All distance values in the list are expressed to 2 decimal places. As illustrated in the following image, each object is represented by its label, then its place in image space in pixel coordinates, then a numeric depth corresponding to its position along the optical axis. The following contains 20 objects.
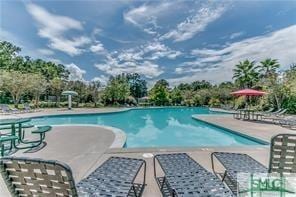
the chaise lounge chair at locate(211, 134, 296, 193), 1.37
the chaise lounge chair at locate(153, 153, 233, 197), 1.27
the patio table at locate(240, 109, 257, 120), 8.16
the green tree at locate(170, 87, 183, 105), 23.08
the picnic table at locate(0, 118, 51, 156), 3.23
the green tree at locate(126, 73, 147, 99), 25.22
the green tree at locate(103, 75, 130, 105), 19.50
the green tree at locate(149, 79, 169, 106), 22.14
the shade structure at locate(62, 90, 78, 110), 14.08
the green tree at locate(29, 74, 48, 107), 13.01
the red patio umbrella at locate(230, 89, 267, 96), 8.38
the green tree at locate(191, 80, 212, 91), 27.31
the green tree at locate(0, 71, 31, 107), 11.74
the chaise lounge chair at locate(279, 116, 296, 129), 5.83
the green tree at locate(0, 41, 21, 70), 15.95
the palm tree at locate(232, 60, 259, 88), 16.94
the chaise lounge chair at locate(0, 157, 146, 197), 0.87
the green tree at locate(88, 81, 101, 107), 19.06
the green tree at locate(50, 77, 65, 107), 16.66
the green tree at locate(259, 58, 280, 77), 15.03
